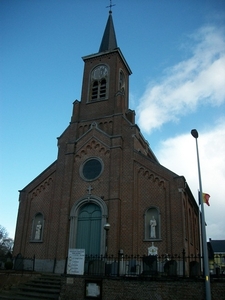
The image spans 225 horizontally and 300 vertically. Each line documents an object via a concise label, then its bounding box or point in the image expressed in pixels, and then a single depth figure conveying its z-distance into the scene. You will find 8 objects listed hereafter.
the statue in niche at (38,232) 21.48
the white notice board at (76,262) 13.11
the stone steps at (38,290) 13.70
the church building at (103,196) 18.86
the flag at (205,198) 14.29
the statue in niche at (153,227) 18.60
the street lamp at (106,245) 18.59
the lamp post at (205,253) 10.42
